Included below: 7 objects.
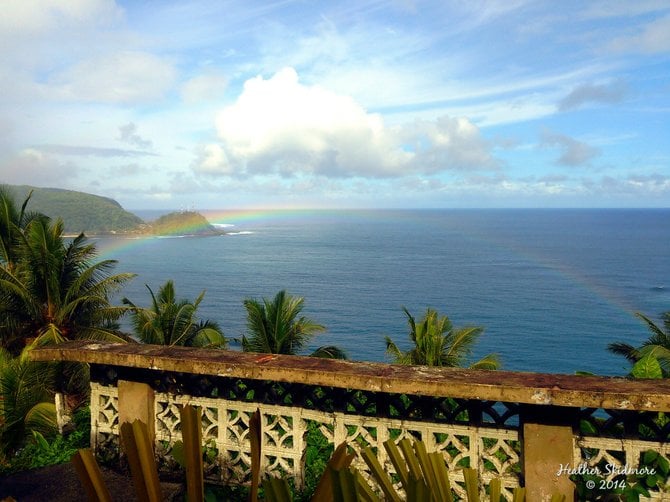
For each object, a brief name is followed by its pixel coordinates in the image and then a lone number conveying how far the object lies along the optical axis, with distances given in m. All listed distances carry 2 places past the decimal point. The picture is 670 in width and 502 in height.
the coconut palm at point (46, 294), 15.02
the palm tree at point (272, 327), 19.28
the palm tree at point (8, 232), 16.03
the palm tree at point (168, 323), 19.61
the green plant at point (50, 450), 6.04
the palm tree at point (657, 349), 16.52
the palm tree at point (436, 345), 21.62
